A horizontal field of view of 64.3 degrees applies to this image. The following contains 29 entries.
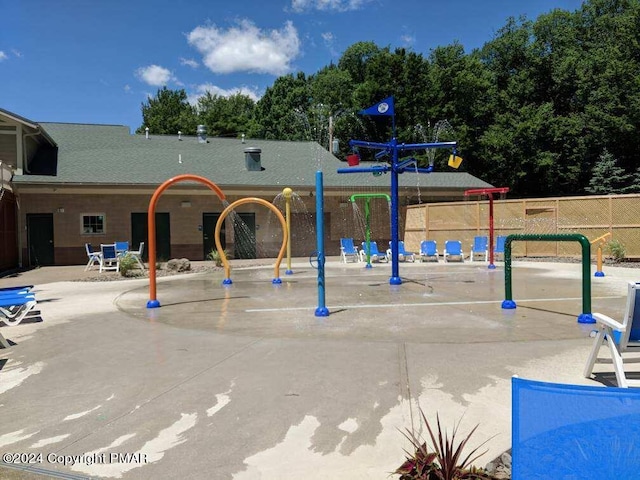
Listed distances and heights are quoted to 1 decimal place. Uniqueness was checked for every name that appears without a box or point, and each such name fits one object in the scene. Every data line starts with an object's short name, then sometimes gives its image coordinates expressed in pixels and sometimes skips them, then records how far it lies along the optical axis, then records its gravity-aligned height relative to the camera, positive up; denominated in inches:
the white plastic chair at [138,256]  692.4 -34.9
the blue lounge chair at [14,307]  314.6 -50.1
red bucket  498.5 +67.9
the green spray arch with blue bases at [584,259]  304.4 -20.0
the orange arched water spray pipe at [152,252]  397.1 -16.6
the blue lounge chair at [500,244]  800.1 -27.0
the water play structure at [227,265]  553.3 -25.5
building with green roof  840.3 +72.8
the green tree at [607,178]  1370.6 +127.4
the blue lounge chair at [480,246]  828.6 -31.0
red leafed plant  114.9 -56.6
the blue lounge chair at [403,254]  832.3 -43.1
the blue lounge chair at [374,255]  823.8 -43.8
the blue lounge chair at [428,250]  856.3 -37.5
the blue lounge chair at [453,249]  844.6 -35.6
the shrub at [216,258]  792.3 -43.8
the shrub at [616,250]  729.5 -35.7
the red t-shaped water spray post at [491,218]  688.9 +12.2
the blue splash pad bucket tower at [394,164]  478.0 +62.5
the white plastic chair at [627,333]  184.5 -40.5
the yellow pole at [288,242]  633.0 -16.0
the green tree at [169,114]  2170.3 +560.2
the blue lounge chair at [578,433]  93.0 -38.5
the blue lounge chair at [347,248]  827.7 -31.4
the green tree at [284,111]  1927.9 +473.8
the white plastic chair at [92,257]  737.6 -36.7
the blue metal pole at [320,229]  339.3 +0.1
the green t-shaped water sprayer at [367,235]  735.7 -9.4
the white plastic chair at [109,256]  715.4 -34.3
